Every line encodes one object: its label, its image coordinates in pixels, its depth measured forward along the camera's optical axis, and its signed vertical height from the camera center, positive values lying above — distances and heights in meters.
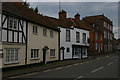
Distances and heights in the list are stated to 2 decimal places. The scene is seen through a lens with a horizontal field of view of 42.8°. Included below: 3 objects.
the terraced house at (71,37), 27.33 +1.34
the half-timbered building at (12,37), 13.77 +0.73
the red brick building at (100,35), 46.09 +3.37
